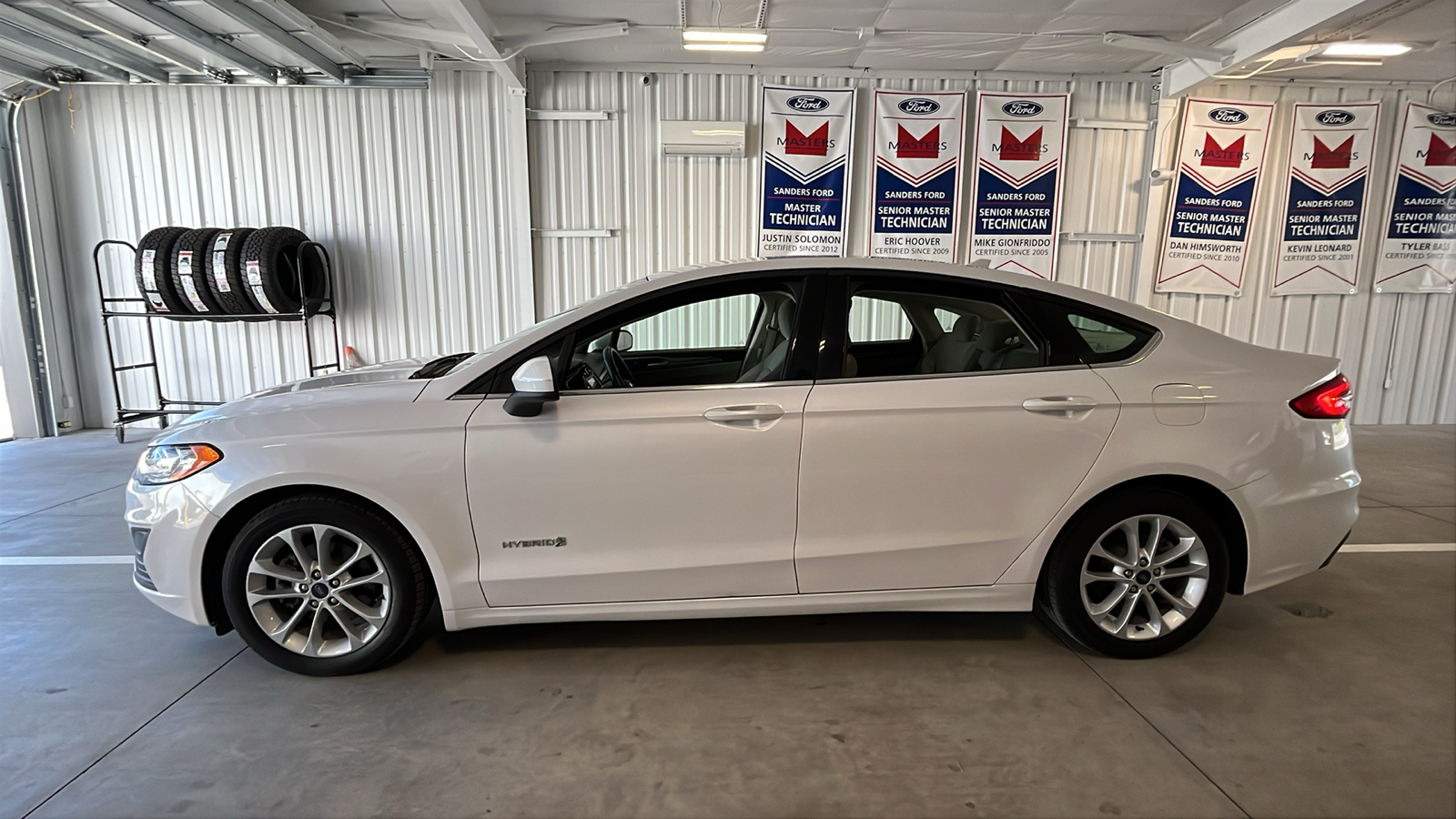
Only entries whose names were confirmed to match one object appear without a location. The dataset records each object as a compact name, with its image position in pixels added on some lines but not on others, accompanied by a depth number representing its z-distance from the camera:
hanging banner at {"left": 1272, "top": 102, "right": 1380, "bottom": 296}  7.09
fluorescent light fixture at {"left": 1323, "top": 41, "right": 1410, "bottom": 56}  6.09
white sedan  2.47
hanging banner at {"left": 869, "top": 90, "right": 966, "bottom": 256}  6.86
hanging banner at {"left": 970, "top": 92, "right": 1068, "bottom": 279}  6.89
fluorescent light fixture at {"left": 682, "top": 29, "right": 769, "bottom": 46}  5.86
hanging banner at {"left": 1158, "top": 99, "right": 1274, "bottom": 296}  7.05
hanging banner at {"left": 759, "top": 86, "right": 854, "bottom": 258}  6.79
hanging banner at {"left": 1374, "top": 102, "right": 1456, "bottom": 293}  7.17
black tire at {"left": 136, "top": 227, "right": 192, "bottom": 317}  6.29
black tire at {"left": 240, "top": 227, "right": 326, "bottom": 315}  6.23
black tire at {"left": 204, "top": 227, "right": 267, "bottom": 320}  6.24
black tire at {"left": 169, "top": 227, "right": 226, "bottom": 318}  6.25
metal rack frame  6.53
